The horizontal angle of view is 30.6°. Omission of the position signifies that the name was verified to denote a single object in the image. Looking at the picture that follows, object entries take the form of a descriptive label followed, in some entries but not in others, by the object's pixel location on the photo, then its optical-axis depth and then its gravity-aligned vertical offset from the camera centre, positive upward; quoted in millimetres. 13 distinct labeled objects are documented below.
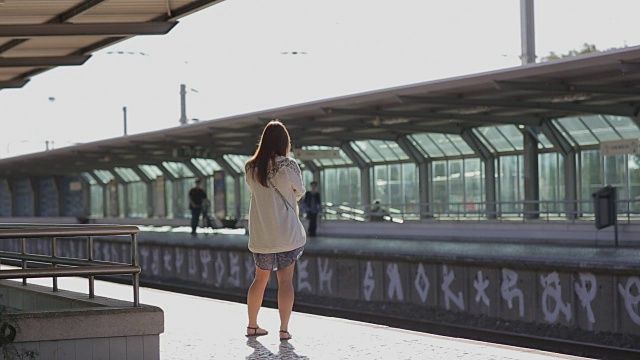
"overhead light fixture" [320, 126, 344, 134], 32281 +1464
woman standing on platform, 8234 -156
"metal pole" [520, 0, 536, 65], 24344 +3020
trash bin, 20922 -628
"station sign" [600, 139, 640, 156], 22683 +520
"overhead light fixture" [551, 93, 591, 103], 23859 +1639
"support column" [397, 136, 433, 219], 36094 +113
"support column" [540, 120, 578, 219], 29781 +434
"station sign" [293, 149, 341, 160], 33406 +795
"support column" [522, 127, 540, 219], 30062 +94
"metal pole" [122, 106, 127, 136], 70188 +4471
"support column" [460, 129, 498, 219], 32938 +396
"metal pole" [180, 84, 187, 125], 54344 +3962
